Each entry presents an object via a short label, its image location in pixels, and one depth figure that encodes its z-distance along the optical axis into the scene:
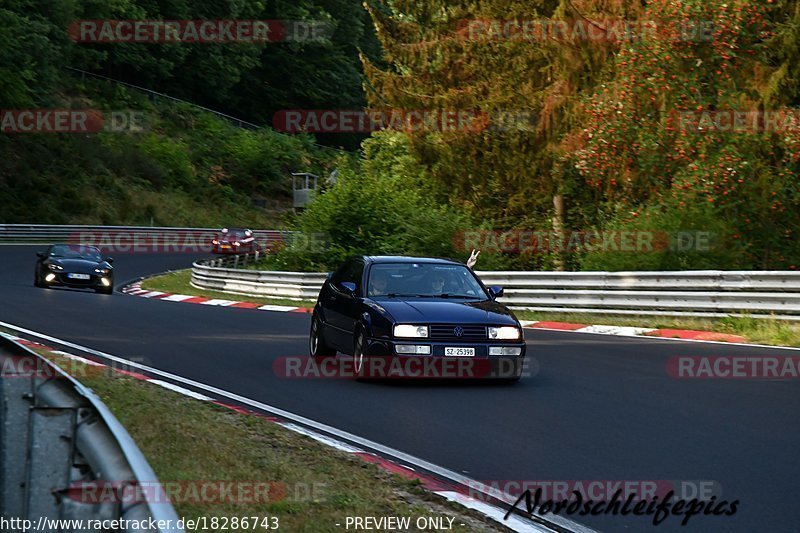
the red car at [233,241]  58.41
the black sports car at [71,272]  32.16
